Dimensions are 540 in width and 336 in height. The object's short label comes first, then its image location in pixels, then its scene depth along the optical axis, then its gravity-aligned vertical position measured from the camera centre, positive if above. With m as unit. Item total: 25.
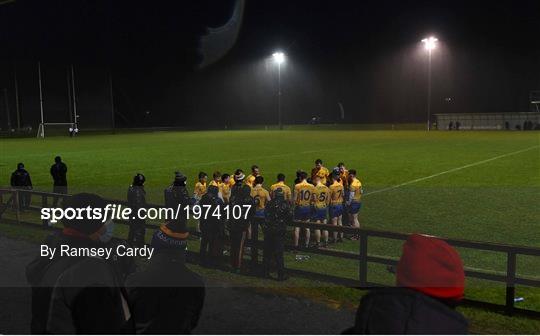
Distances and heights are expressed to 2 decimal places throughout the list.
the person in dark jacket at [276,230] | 8.06 -1.78
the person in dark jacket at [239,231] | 8.59 -1.87
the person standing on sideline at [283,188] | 9.52 -1.30
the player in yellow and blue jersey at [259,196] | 9.86 -1.47
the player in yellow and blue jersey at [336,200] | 10.66 -1.68
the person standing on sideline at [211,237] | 8.89 -2.05
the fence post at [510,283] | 6.38 -2.06
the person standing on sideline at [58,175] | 14.83 -1.56
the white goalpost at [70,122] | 59.05 +0.23
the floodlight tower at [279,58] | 72.44 +8.64
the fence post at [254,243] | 8.42 -2.02
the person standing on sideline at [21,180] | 14.03 -1.62
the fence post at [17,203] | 12.13 -1.95
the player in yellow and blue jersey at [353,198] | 11.23 -1.75
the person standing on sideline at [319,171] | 13.21 -1.37
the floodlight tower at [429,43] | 61.46 +9.11
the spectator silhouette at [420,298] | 2.07 -0.74
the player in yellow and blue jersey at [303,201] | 10.27 -1.63
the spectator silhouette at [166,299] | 2.79 -0.98
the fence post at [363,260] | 7.46 -2.04
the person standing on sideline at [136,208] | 10.02 -1.75
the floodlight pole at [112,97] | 68.69 +3.05
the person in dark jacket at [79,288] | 2.43 -0.83
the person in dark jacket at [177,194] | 9.68 -1.47
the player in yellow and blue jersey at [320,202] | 10.30 -1.66
